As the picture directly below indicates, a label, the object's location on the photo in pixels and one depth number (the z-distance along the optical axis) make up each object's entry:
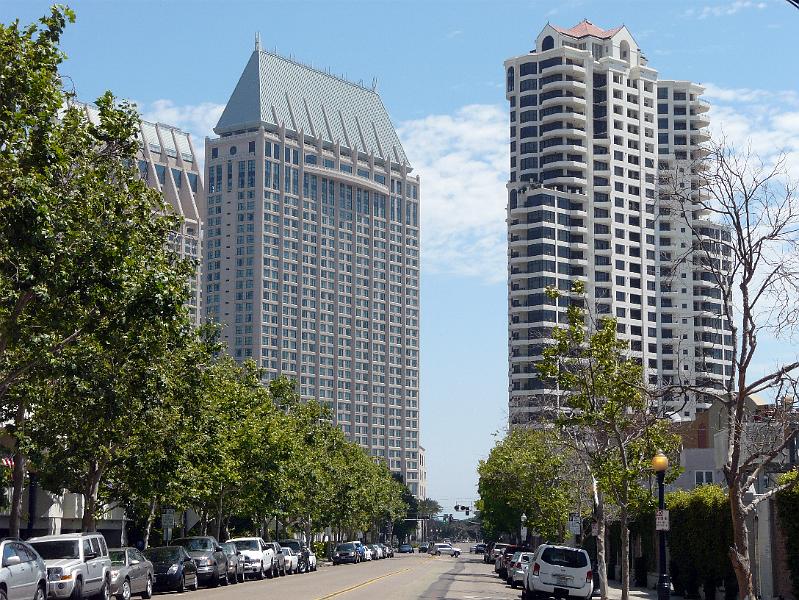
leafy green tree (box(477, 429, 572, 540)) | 60.41
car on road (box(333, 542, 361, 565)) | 85.31
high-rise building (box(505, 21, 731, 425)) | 145.25
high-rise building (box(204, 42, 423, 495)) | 197.50
